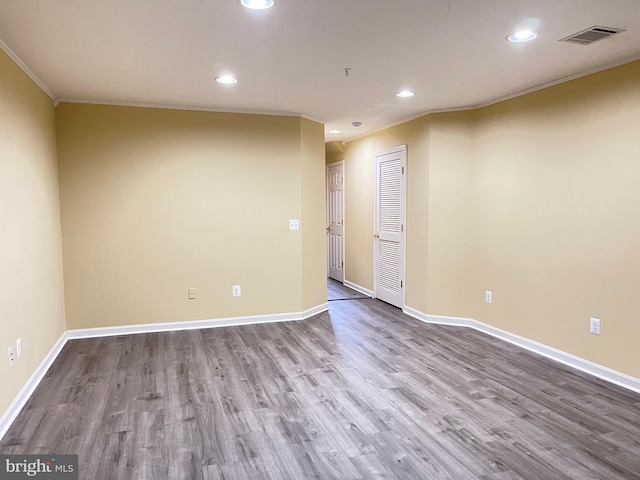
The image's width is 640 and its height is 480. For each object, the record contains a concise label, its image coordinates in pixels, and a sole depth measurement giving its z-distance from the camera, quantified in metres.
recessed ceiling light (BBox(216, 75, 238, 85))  3.55
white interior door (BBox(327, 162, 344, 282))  7.40
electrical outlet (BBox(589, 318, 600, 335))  3.48
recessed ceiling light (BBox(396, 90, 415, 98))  4.02
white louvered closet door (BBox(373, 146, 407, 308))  5.54
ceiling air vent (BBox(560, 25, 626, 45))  2.60
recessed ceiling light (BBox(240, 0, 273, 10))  2.21
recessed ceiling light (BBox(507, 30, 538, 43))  2.65
